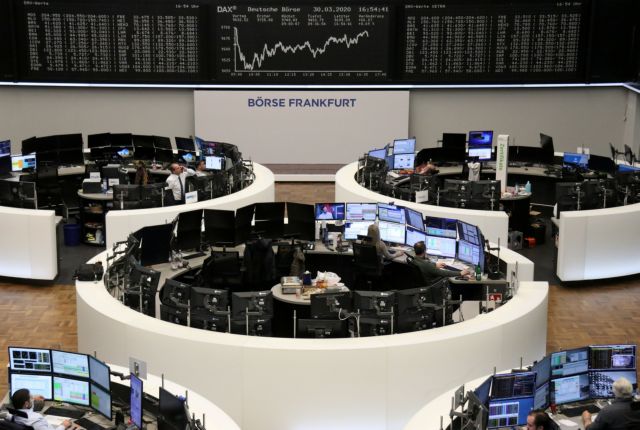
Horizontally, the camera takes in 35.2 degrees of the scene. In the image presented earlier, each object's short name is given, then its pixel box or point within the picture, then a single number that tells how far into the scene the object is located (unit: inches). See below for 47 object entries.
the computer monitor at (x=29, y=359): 317.4
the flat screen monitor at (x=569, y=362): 314.5
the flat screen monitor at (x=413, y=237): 482.0
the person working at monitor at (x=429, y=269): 446.6
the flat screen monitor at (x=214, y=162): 642.8
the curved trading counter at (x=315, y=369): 339.6
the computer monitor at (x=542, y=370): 308.2
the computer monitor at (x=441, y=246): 469.7
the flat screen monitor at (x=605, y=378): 323.6
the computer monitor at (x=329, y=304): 375.2
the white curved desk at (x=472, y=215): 507.2
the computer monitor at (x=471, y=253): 448.8
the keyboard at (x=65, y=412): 313.7
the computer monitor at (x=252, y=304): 369.4
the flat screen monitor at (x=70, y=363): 314.2
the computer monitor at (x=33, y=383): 319.6
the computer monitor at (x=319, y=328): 365.4
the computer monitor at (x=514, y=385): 299.9
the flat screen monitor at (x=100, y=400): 307.3
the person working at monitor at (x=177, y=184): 563.5
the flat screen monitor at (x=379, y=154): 628.7
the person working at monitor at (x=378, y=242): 476.1
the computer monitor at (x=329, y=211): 499.5
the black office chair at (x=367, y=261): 467.2
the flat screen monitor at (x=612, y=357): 321.7
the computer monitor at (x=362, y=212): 502.6
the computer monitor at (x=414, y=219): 481.7
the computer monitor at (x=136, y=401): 293.3
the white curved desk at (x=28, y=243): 519.5
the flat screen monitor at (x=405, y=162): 654.5
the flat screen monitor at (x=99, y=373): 305.3
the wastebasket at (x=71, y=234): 607.2
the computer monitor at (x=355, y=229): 503.5
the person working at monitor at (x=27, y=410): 291.7
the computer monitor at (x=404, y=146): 652.1
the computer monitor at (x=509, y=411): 300.4
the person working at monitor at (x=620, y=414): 289.1
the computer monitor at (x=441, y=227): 468.1
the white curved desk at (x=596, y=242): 525.7
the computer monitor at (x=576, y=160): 652.1
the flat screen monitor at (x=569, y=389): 316.8
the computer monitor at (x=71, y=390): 315.6
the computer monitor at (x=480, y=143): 673.0
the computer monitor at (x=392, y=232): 495.2
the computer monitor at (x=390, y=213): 493.4
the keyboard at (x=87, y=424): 305.1
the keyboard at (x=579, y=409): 316.5
